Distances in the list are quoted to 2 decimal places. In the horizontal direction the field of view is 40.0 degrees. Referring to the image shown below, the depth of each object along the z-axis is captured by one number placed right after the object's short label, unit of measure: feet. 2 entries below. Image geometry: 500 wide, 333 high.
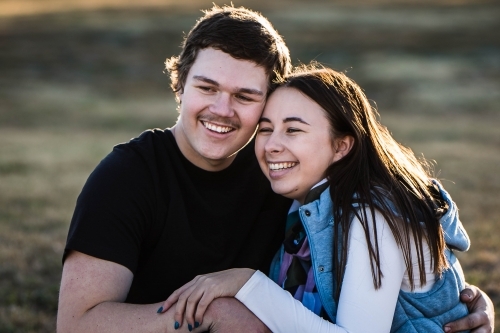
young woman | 11.18
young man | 11.44
